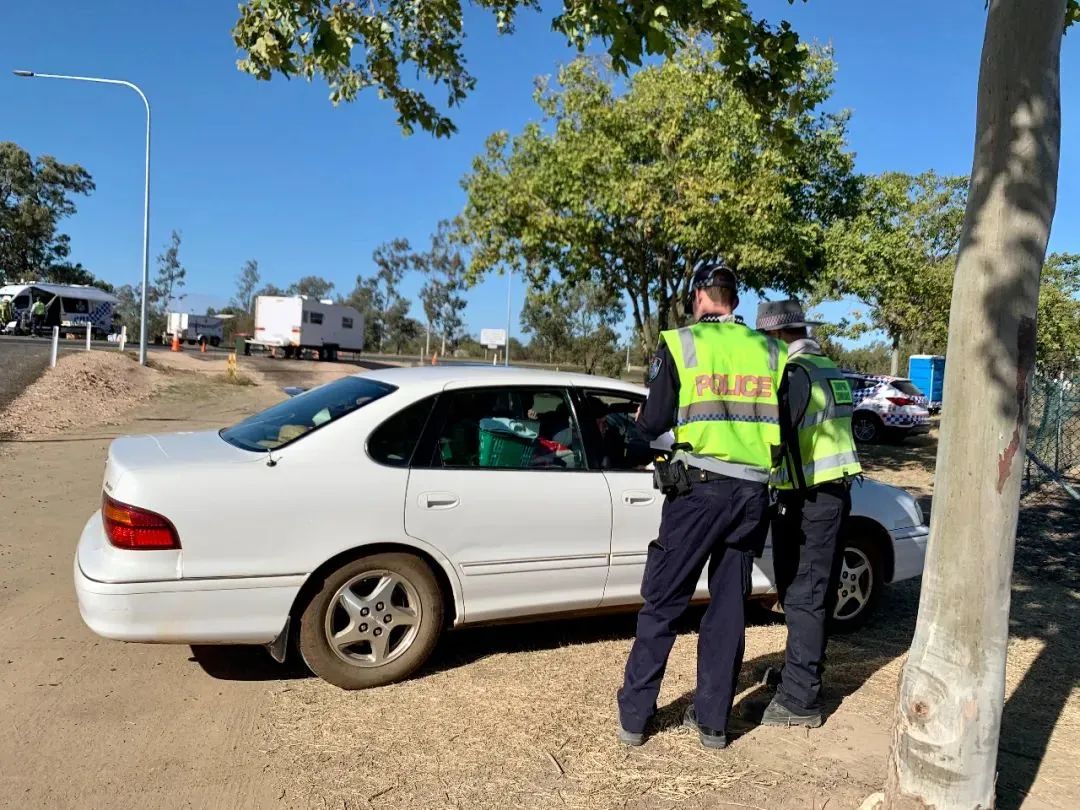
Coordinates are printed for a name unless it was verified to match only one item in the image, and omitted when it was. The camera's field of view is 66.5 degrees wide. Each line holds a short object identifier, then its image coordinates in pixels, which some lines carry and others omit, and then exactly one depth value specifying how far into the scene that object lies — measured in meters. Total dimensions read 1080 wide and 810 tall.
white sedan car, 3.38
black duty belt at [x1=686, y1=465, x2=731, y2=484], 3.13
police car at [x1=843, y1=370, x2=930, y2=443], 17.34
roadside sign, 30.04
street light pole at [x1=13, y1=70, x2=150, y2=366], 22.28
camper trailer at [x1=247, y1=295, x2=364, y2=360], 38.00
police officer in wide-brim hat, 3.51
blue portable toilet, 27.45
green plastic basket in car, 4.05
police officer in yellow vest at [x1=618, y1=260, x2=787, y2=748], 3.14
